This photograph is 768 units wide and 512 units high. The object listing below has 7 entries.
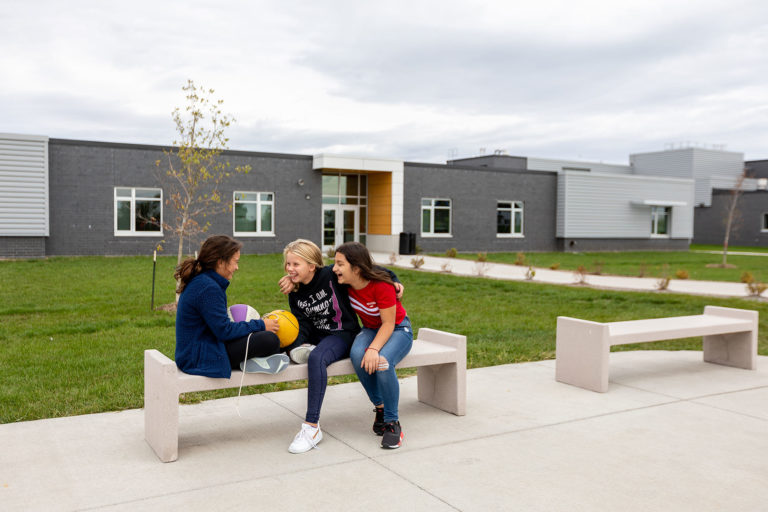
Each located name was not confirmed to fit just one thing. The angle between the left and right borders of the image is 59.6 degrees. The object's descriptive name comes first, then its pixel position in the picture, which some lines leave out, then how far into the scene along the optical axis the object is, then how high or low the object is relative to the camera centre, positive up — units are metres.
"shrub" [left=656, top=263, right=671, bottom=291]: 15.34 -1.33
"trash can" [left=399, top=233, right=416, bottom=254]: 28.66 -0.87
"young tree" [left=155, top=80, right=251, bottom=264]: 12.13 +1.44
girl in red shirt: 4.46 -0.81
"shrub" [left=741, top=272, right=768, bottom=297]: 13.94 -1.23
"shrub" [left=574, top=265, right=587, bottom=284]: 16.73 -1.27
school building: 22.42 +0.71
